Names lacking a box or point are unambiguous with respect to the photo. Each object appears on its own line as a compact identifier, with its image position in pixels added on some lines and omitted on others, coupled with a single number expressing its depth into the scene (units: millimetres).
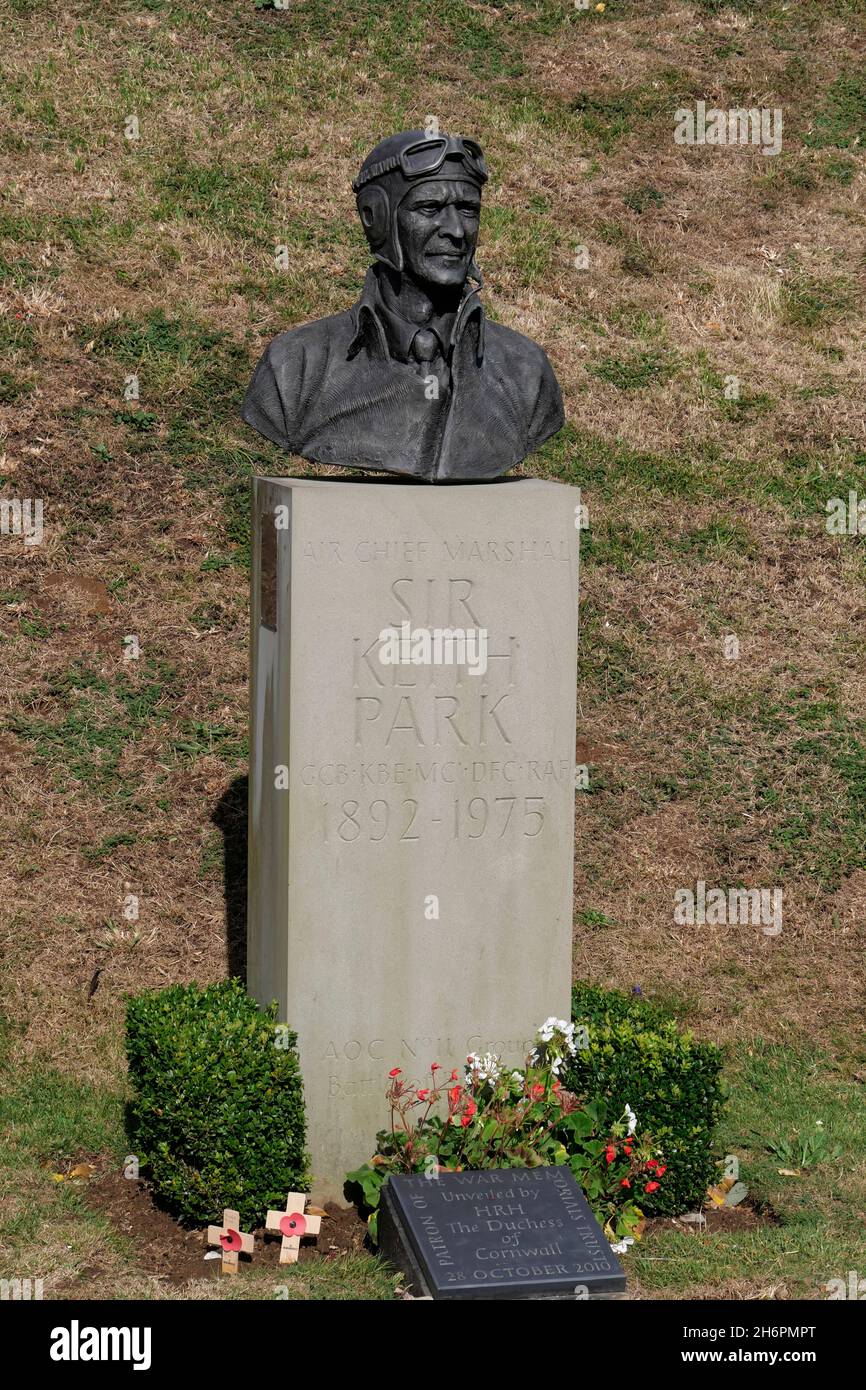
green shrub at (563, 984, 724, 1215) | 6305
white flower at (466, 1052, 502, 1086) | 6371
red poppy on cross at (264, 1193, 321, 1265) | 6017
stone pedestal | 6238
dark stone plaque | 5414
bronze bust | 6266
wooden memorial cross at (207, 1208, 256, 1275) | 5984
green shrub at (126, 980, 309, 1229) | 6039
